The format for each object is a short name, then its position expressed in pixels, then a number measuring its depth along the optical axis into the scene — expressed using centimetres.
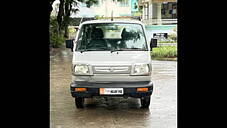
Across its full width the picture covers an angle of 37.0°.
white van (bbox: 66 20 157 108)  699
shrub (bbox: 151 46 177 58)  1816
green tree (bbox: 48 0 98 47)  2653
